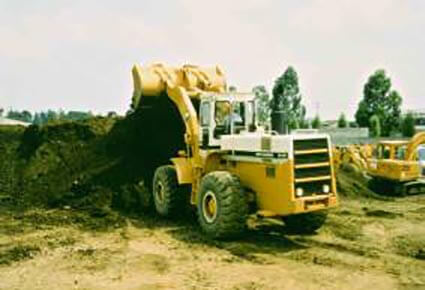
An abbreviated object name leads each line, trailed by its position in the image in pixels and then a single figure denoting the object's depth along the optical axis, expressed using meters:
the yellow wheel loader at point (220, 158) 9.86
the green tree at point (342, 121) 64.31
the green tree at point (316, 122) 63.46
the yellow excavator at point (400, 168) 18.41
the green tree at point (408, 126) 51.38
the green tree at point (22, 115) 96.50
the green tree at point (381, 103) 50.59
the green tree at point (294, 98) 57.74
